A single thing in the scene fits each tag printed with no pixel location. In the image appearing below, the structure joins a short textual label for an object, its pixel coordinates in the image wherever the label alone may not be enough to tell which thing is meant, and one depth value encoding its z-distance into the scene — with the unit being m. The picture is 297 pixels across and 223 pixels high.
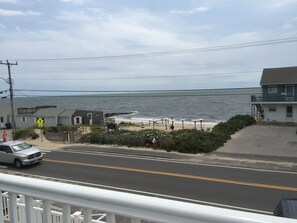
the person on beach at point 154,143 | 28.91
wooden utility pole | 41.90
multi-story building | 42.44
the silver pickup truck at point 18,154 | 23.06
